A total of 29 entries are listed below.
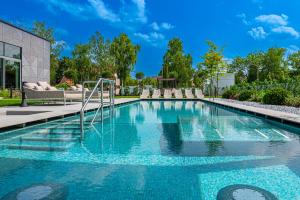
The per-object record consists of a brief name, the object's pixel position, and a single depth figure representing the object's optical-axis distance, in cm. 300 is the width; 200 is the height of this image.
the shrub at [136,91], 1971
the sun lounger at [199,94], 1606
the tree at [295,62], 3432
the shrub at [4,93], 1182
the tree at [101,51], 2256
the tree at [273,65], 3516
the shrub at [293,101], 794
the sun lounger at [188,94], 1645
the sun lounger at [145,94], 1618
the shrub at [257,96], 1117
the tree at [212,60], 1419
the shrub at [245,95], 1211
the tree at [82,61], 2411
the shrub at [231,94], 1453
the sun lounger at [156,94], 1641
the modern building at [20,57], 1256
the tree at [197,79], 2867
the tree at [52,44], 2215
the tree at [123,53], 2063
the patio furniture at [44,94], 779
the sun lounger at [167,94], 1688
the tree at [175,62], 2509
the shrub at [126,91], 1969
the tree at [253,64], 3561
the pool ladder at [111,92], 621
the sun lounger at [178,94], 1659
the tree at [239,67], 3654
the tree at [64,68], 2638
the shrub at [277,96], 874
